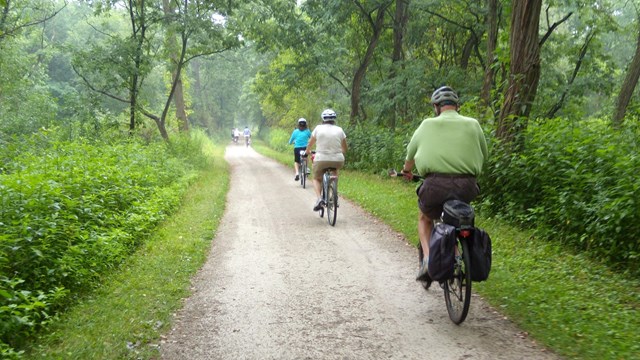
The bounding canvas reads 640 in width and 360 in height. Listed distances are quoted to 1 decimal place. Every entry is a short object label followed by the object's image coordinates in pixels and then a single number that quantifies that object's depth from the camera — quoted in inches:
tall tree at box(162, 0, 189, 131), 688.0
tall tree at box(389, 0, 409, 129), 730.1
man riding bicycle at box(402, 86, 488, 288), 162.9
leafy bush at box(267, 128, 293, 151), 1337.2
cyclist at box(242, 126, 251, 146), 1554.1
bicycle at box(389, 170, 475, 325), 153.1
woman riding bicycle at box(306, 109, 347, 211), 338.3
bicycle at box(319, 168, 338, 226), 334.3
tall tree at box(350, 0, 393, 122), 710.8
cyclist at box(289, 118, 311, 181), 561.3
